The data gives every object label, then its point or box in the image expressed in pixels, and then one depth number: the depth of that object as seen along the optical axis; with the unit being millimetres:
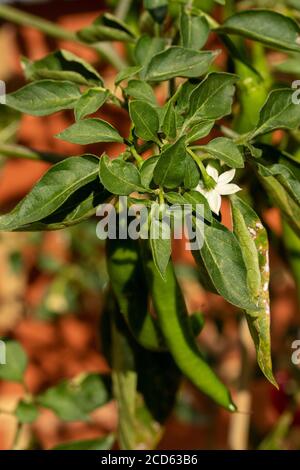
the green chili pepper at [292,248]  765
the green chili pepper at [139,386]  779
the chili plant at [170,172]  606
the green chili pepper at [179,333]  690
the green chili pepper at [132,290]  700
